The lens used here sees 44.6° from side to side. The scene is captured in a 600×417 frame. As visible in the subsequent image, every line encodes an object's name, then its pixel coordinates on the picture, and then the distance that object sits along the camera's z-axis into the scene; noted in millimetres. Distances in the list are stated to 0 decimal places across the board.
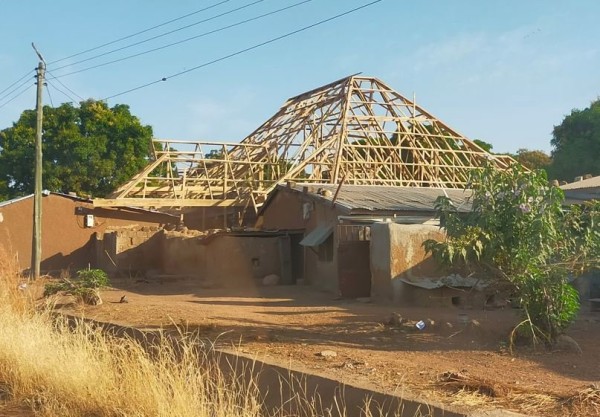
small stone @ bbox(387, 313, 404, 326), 11061
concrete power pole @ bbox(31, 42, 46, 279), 22141
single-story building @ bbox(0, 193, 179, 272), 27703
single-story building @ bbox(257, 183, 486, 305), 15258
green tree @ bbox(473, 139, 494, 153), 43038
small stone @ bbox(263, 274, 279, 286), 21781
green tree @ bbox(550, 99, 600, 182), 36094
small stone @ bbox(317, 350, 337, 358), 8320
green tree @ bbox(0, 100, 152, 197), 35438
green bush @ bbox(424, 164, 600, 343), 9367
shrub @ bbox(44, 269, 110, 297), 15062
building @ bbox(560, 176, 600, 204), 20272
